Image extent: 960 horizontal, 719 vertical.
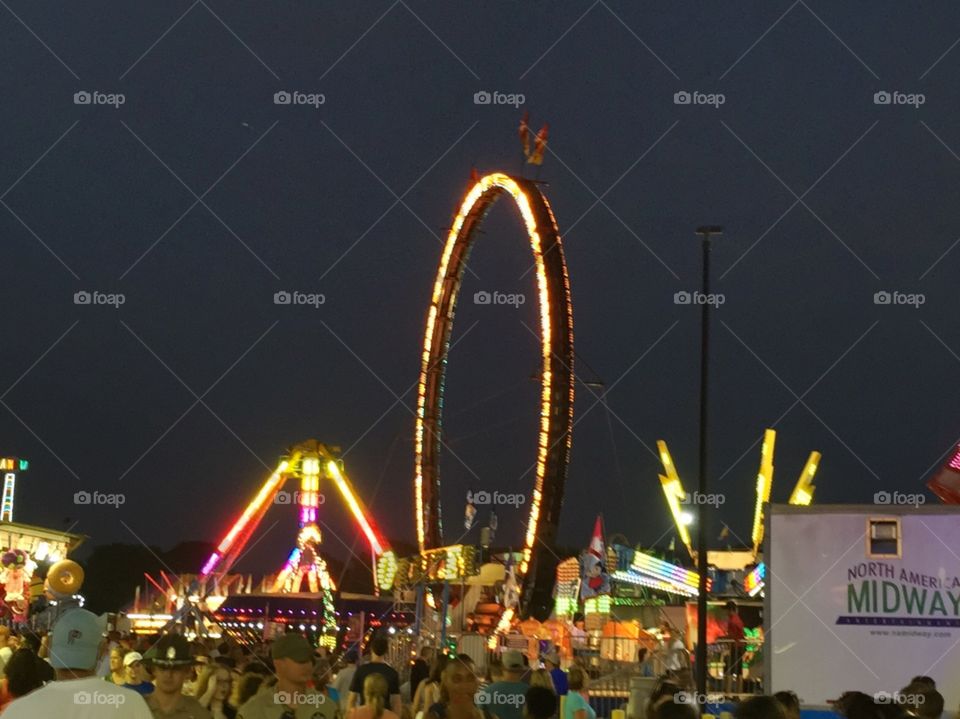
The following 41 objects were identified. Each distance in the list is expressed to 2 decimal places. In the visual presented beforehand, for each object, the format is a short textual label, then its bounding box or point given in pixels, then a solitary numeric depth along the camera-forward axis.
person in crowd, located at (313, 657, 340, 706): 14.28
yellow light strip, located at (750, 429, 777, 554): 51.09
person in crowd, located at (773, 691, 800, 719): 10.21
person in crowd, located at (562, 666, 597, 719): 13.14
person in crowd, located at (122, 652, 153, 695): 10.06
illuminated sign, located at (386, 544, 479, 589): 37.47
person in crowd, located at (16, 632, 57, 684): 8.63
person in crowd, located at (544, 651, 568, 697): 17.91
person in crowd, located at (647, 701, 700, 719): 6.23
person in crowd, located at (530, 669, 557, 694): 11.94
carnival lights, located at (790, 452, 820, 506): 48.81
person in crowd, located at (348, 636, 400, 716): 11.84
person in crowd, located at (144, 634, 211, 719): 7.58
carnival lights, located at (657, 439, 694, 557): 50.66
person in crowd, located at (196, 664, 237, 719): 11.48
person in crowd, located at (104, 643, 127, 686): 14.98
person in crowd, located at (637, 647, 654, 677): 21.50
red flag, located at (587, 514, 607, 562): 44.09
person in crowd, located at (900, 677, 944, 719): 10.12
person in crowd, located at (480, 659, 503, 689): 12.31
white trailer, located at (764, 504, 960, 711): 12.55
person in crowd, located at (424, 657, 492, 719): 8.61
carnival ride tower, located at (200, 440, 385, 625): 62.81
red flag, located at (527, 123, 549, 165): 45.81
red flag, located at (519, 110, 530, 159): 46.89
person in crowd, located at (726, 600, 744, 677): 21.97
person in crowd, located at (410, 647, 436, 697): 17.38
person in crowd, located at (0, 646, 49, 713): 7.54
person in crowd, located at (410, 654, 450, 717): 13.28
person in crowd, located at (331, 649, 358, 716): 15.10
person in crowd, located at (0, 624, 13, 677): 16.76
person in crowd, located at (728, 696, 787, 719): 6.13
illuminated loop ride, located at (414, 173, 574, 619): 42.34
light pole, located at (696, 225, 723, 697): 23.62
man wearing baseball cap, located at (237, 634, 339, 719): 7.68
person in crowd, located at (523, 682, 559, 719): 8.50
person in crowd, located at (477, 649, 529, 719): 9.85
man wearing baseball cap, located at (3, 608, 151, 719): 5.06
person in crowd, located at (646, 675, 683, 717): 10.02
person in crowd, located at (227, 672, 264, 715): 10.25
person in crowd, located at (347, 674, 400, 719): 8.09
